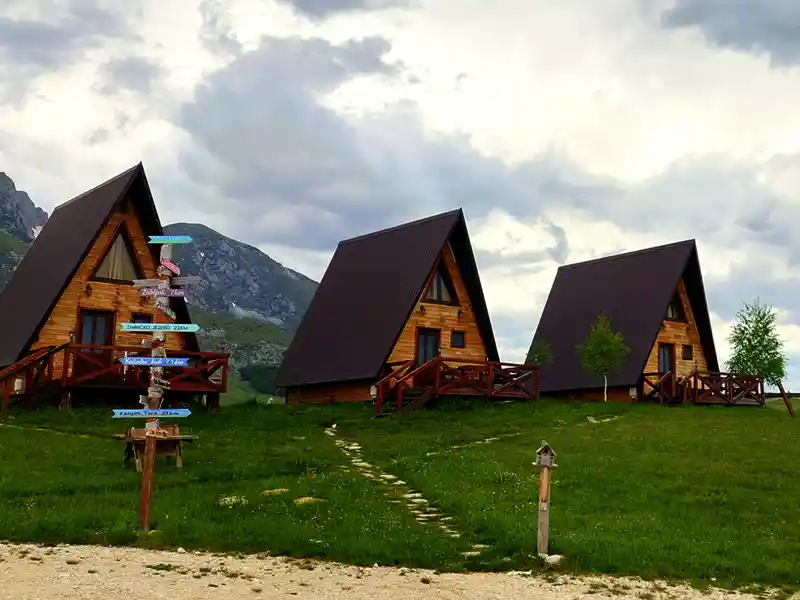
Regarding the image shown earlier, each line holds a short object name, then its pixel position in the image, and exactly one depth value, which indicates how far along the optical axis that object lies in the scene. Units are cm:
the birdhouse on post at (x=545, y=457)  1456
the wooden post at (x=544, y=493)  1413
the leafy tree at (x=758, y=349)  4866
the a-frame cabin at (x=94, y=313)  3114
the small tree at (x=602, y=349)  3972
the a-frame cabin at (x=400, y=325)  3700
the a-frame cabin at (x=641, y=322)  4219
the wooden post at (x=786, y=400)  3662
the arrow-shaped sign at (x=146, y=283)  1606
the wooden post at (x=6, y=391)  2909
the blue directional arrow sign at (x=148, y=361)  1534
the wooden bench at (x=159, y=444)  2009
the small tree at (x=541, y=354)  4350
